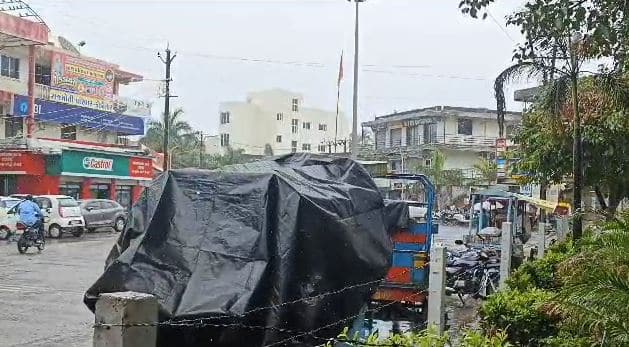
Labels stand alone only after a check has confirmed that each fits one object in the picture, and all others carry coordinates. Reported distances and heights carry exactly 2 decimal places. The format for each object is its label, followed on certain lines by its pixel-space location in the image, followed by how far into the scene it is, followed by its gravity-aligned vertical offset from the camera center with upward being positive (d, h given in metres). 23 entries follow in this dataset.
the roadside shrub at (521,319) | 6.75 -1.38
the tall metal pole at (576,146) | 12.73 +0.59
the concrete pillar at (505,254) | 10.80 -1.20
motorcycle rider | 20.16 -1.47
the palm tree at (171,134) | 52.75 +2.65
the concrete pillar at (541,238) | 15.88 -1.42
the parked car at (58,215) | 25.19 -1.73
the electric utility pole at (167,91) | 31.20 +3.41
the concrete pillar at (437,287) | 6.16 -0.98
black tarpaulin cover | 5.00 -0.68
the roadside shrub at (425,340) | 3.84 -0.93
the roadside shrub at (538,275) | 9.05 -1.35
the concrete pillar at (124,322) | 3.12 -0.69
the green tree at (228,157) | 55.47 +1.00
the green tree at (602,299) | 4.37 -0.79
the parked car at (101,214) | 27.62 -1.85
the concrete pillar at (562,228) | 16.71 -1.22
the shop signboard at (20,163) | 31.31 +0.12
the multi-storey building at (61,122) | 31.61 +2.18
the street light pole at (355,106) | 24.98 +2.39
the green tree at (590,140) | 13.94 +0.86
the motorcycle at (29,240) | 19.88 -2.11
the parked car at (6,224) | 23.77 -1.97
